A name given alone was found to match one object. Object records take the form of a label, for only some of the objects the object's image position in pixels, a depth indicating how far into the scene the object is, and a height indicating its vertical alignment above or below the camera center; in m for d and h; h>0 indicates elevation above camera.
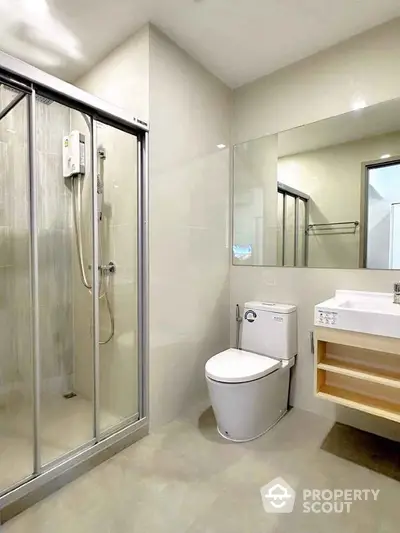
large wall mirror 1.88 +0.44
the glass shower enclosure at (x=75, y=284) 1.76 -0.18
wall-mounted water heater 2.03 +0.70
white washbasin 1.47 -0.29
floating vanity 1.50 -0.55
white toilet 1.82 -0.70
